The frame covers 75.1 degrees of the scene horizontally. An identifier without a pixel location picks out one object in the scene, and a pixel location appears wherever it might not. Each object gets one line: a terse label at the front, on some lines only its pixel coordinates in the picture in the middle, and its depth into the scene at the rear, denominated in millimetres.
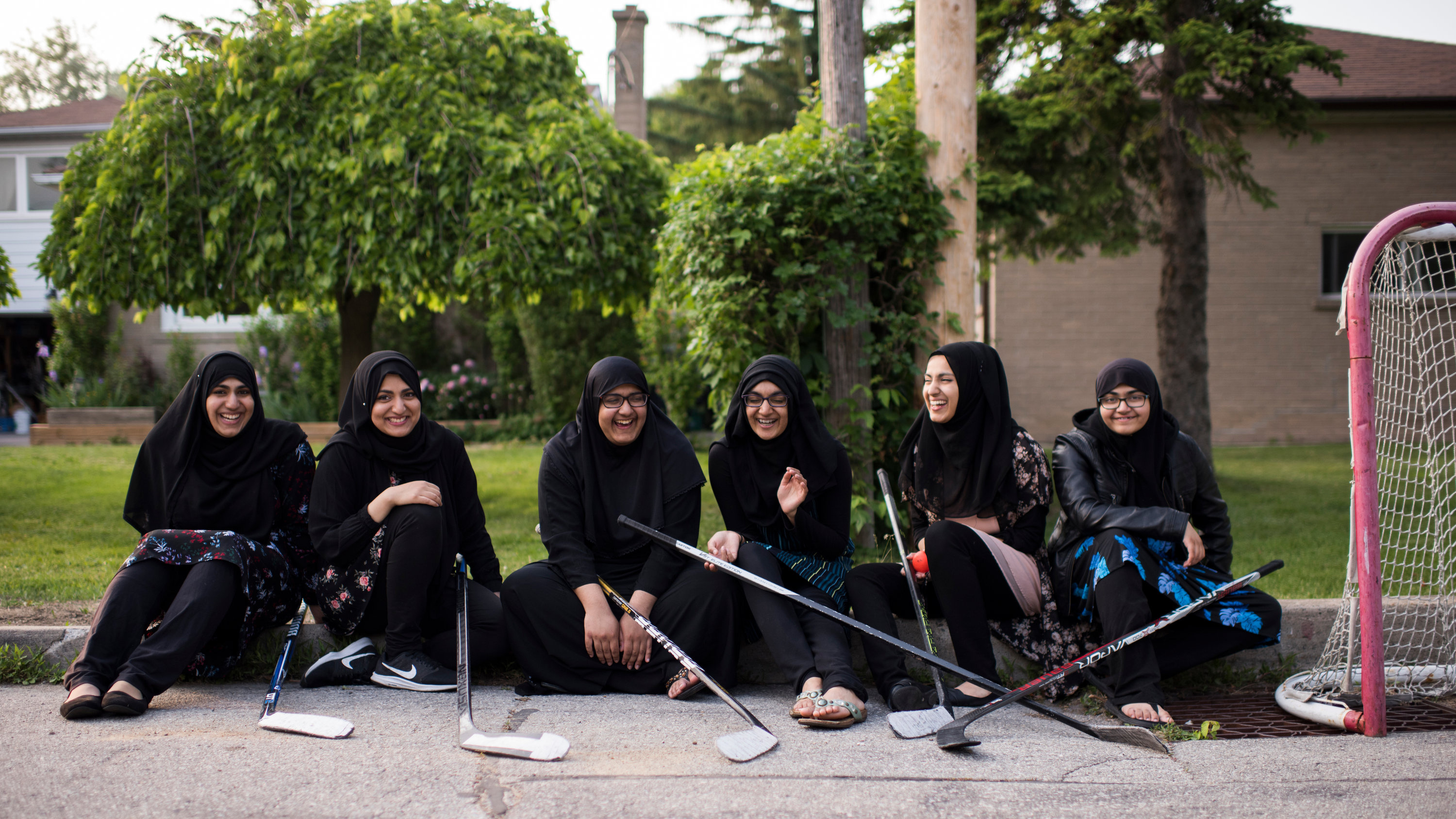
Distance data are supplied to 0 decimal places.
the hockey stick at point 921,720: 2939
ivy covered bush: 4902
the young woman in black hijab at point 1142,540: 3221
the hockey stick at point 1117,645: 2996
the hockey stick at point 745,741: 2738
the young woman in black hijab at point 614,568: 3395
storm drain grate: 3092
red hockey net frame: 2982
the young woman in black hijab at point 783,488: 3508
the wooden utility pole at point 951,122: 5078
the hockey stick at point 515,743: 2727
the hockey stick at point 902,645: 2977
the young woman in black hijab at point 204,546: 3070
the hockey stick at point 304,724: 2883
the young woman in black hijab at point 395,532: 3453
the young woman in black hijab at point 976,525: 3395
